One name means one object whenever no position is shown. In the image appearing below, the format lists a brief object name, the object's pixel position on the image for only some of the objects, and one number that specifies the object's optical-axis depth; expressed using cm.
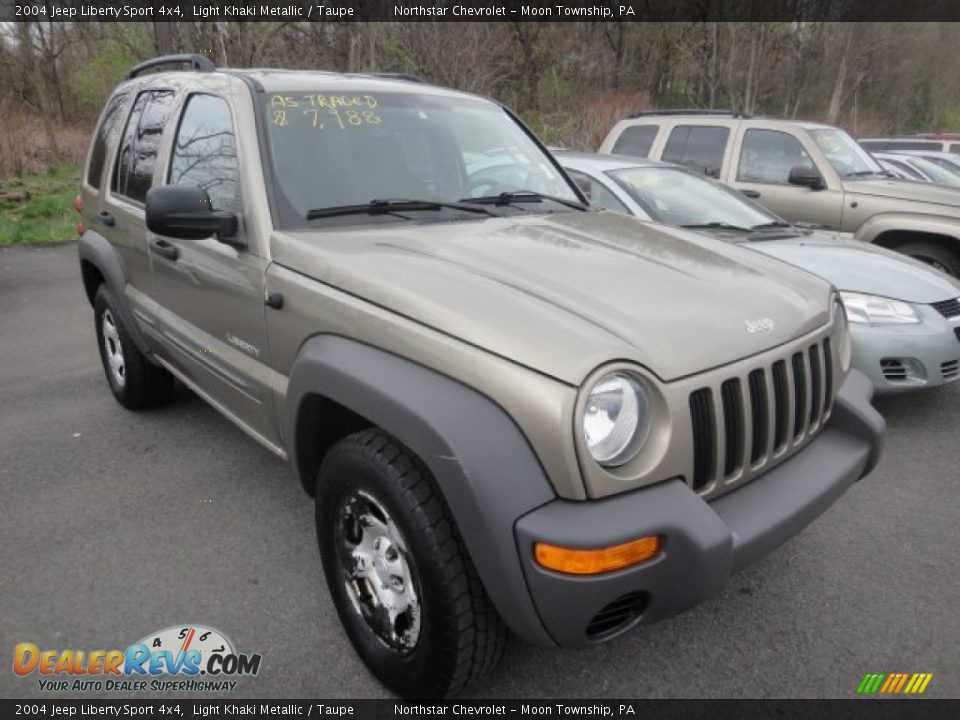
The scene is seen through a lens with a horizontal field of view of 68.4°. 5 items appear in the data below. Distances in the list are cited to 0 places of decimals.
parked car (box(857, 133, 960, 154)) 1484
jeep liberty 173
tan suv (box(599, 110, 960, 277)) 606
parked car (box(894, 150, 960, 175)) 1220
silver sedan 409
